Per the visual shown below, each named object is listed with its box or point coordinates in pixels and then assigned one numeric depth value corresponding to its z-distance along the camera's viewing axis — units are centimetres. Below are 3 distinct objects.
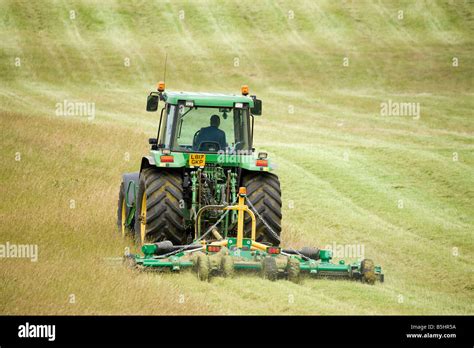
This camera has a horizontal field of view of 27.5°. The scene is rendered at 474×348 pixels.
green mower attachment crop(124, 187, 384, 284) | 1166
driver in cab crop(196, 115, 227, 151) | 1370
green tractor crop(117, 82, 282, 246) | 1293
